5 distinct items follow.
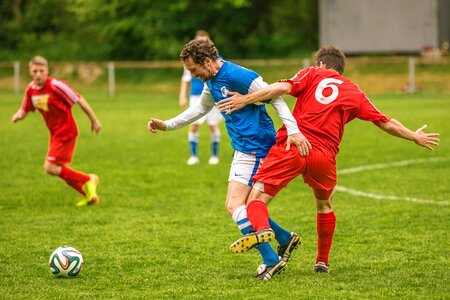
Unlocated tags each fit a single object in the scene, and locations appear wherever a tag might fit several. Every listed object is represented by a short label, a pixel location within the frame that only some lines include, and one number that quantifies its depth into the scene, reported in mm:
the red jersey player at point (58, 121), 20516
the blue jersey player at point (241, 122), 12516
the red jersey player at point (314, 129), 12281
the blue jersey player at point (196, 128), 27359
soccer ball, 13000
